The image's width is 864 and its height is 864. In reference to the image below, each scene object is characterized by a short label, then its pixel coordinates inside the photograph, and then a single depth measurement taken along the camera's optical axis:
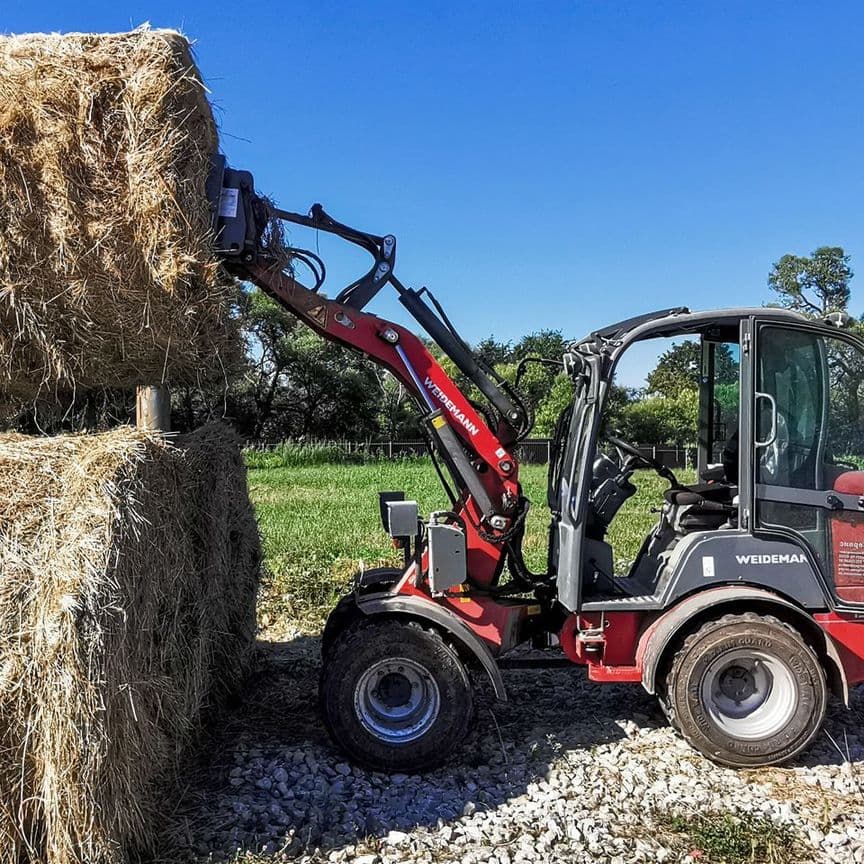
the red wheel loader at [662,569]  4.48
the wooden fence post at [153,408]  4.61
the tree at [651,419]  24.74
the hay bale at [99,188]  3.91
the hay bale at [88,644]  3.28
